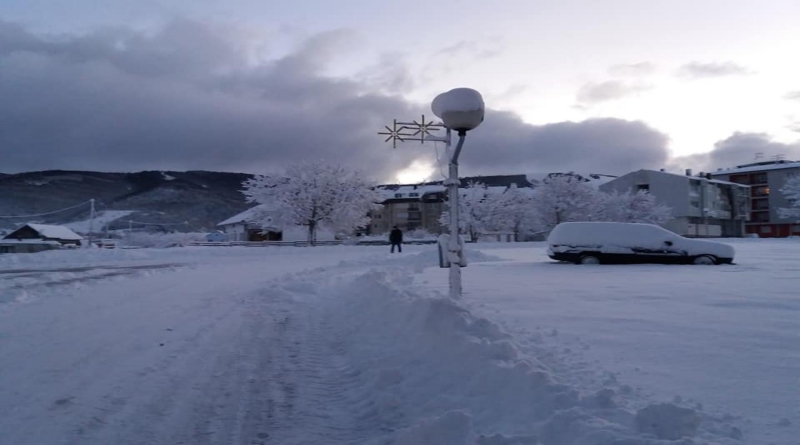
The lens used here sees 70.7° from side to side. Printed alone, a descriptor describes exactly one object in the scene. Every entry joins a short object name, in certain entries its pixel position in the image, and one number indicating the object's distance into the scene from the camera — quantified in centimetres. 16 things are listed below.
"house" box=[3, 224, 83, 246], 7612
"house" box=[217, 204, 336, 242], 7665
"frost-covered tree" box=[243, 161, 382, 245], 5209
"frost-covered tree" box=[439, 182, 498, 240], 7250
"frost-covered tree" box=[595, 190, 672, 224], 6406
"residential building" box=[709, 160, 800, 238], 9275
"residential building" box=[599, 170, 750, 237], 7712
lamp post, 808
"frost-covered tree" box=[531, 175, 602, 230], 6359
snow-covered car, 1748
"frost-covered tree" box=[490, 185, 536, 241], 7025
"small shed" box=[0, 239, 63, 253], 5199
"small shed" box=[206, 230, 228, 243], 8369
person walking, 3131
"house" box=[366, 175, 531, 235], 11088
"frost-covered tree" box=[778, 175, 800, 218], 6969
